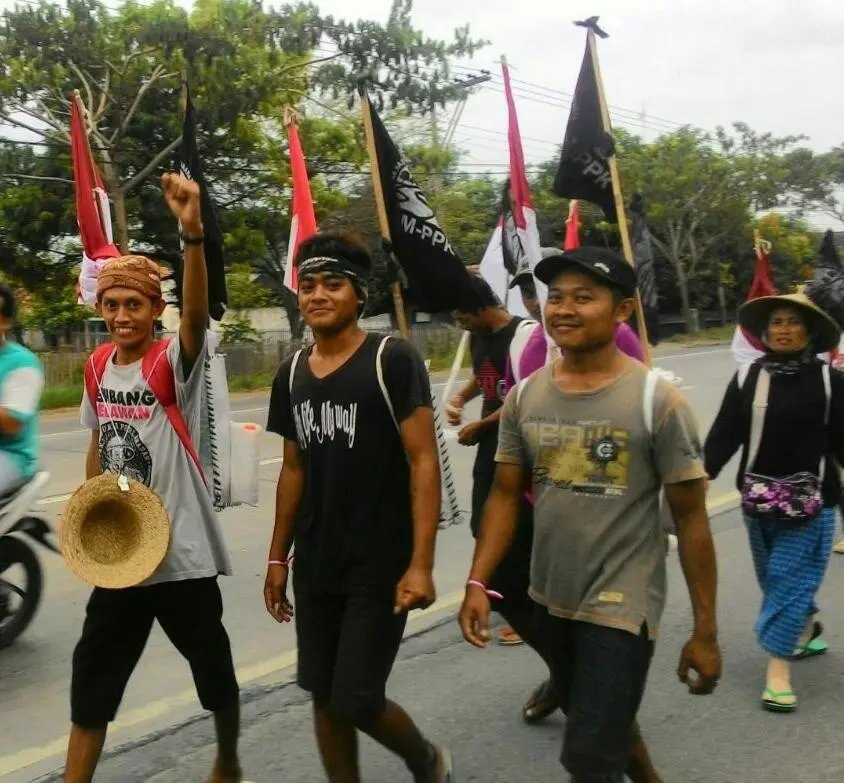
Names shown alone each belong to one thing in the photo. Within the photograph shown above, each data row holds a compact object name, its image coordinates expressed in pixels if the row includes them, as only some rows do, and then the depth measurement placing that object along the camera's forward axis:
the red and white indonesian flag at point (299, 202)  6.11
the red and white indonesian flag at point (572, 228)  8.38
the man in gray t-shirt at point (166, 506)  2.92
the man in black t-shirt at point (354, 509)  2.69
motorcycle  4.54
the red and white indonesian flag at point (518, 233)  6.09
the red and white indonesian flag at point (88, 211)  5.68
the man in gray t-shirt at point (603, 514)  2.45
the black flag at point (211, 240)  3.21
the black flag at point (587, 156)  6.08
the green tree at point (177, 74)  18.09
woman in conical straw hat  3.92
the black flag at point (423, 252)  3.98
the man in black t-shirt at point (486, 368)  4.27
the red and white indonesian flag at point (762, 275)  6.73
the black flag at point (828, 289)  4.62
